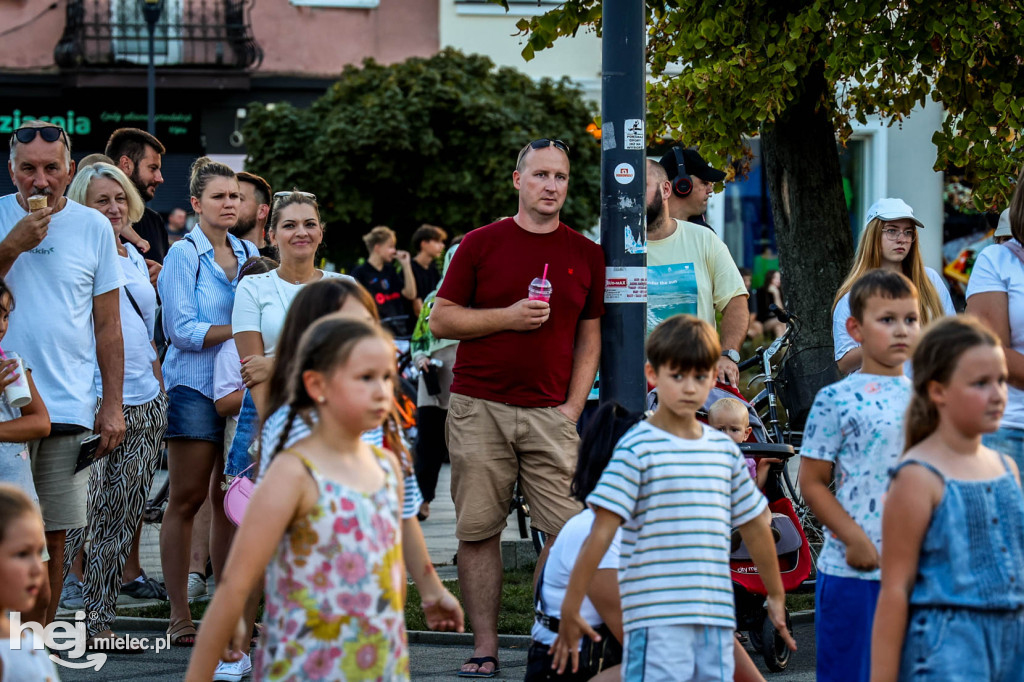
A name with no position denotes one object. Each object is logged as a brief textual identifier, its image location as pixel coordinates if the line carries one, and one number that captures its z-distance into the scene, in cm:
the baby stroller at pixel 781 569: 1198
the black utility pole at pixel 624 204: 1169
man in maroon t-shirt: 1216
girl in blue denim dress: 697
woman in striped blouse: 1330
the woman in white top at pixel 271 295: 1224
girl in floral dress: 672
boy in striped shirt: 798
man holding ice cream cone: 1130
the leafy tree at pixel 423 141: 4087
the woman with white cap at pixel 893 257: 1132
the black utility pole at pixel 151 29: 4400
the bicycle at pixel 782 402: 1595
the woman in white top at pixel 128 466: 1292
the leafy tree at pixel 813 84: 1584
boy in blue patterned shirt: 841
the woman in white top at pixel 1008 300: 1000
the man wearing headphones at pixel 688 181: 1477
